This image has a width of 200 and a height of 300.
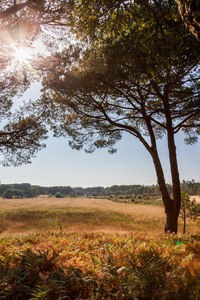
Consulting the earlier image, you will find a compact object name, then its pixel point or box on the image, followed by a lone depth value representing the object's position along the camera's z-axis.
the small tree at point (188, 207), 21.75
